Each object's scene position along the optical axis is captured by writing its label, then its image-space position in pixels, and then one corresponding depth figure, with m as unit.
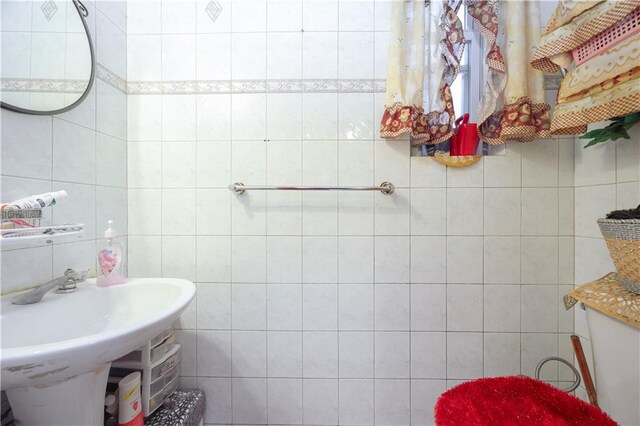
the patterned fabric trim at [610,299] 0.69
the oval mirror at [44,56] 0.73
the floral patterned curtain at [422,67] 1.04
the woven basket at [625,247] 0.68
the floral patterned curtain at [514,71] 1.00
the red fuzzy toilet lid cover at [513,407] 0.65
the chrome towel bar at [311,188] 1.04
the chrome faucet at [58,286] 0.70
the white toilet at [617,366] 0.70
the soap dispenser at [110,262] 0.89
